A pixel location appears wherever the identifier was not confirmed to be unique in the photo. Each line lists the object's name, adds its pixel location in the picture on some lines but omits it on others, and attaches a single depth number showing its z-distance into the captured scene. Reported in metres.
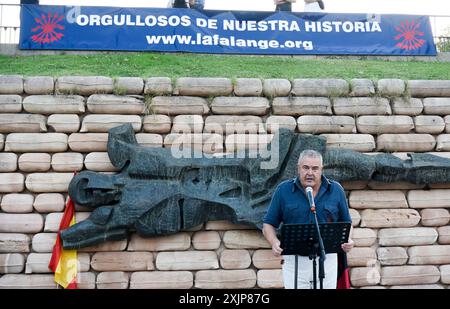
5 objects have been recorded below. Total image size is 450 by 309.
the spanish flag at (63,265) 5.09
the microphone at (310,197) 3.31
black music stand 3.21
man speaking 3.64
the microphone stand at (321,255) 3.15
